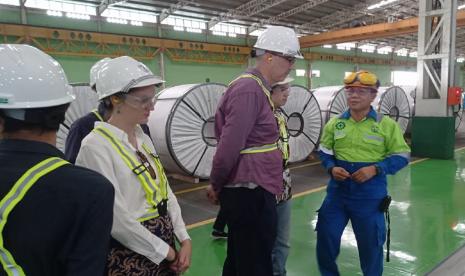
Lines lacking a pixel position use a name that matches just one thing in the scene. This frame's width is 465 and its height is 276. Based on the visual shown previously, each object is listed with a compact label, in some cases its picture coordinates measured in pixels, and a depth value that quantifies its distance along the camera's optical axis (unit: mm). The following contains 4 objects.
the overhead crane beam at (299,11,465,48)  11909
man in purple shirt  1909
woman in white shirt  1387
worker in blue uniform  2424
